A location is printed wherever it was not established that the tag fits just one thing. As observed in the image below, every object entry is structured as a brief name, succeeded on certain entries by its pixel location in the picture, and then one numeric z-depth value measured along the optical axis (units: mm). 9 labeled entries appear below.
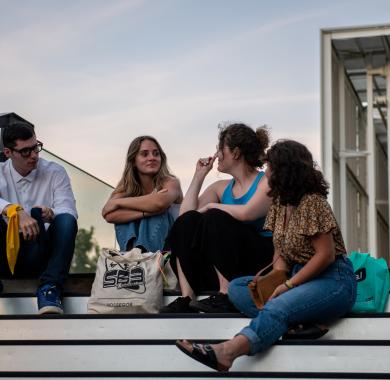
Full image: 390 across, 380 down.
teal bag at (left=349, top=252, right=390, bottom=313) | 5359
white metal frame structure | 10391
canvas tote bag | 5641
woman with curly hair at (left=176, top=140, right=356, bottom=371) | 4824
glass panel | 7637
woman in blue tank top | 5477
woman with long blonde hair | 6250
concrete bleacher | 4902
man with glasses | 5895
